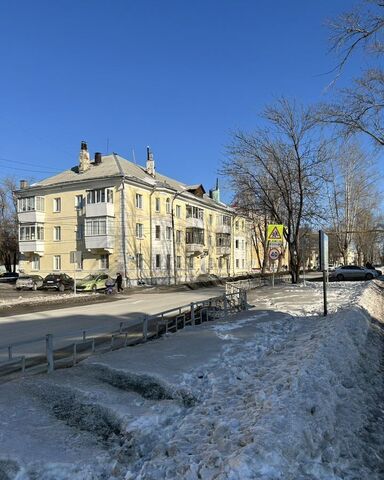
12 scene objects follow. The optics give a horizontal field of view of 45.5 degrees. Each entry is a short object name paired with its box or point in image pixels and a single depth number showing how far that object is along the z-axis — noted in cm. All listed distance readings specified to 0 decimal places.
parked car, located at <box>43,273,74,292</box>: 3659
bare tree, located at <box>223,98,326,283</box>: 3084
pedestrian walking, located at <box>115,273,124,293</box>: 3400
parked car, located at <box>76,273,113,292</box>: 3500
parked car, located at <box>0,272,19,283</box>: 5089
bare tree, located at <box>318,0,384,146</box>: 2142
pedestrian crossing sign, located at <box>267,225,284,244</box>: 1922
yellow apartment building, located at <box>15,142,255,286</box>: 4309
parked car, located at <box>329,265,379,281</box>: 4303
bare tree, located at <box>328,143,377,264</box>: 5084
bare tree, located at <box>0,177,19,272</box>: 6631
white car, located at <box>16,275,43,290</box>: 3844
